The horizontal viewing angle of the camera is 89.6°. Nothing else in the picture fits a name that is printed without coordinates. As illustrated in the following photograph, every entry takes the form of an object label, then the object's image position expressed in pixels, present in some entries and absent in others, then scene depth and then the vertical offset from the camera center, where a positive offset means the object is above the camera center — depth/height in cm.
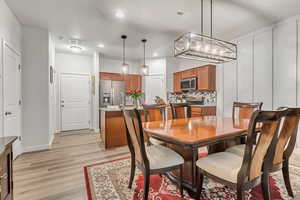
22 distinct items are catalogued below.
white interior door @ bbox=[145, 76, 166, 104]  616 +44
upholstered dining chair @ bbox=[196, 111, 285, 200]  115 -54
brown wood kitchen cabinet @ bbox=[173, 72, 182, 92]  572 +69
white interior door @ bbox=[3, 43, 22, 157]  252 +6
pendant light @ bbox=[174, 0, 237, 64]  203 +75
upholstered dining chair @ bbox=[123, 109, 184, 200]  148 -63
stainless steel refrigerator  546 +24
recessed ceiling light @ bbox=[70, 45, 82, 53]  487 +158
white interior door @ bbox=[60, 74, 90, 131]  530 -12
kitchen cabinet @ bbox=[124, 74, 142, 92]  602 +69
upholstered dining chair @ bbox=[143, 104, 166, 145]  266 -25
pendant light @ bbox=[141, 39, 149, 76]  378 +72
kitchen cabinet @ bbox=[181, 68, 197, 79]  512 +90
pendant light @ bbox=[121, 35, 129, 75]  376 +77
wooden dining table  144 -36
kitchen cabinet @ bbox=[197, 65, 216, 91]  461 +67
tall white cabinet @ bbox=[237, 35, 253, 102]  368 +73
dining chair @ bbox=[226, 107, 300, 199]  136 -54
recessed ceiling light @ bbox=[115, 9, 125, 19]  271 +158
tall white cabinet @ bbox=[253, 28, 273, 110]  336 +71
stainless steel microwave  504 +51
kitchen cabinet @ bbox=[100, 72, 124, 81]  555 +85
